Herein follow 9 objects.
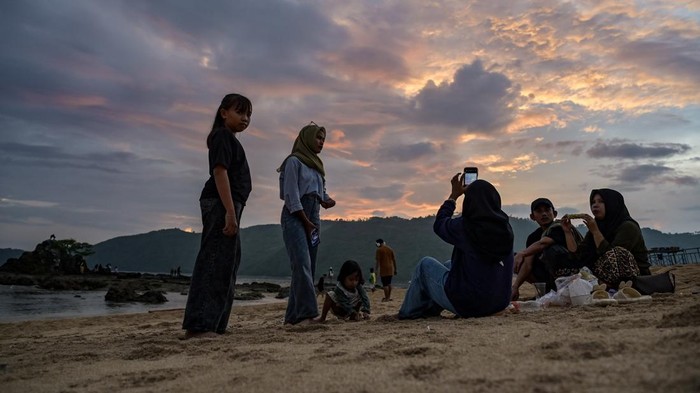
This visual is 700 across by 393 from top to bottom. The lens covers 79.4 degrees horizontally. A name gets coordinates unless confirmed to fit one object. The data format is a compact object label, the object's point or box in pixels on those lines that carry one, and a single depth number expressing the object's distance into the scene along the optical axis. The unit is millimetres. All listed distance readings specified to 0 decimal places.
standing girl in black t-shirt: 3582
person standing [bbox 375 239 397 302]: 12289
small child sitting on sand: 5012
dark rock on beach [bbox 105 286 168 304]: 13953
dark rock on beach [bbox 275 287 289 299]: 18984
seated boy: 5176
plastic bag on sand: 4211
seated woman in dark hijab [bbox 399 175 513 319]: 3440
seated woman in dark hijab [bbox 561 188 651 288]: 4742
